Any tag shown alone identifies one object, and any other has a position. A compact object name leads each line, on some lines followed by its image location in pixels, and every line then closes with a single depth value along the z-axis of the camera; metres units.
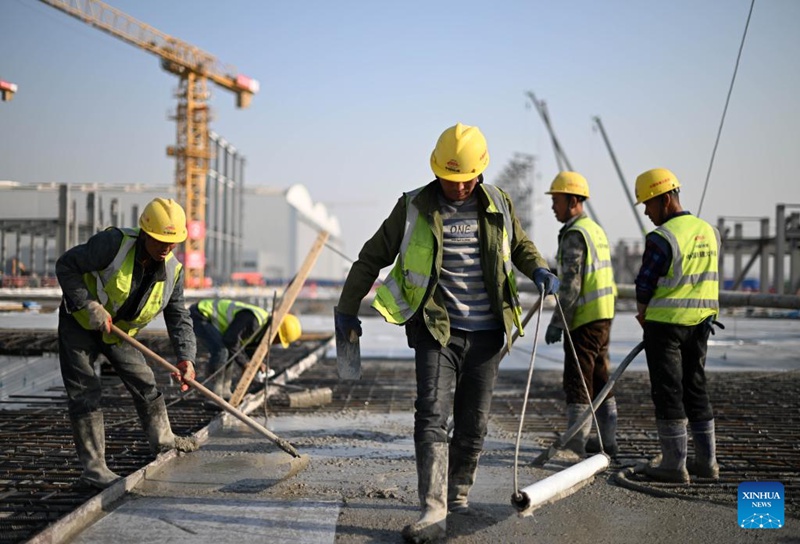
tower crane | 44.62
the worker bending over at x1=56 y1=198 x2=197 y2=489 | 4.02
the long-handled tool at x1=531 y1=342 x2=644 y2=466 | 4.48
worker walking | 3.48
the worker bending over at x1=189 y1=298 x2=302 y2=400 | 7.04
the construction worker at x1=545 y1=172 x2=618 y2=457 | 4.92
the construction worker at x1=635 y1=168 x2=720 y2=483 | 4.29
